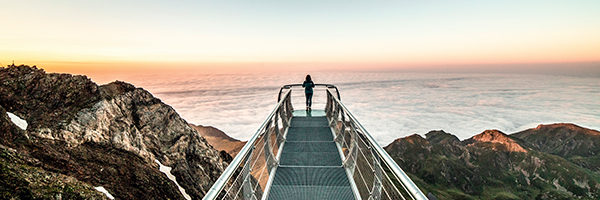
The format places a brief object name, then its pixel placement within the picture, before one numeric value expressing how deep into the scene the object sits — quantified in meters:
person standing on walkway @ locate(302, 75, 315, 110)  10.63
